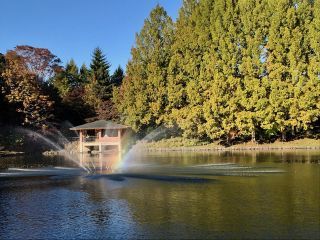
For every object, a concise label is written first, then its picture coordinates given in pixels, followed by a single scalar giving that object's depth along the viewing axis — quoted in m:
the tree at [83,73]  58.80
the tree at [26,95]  38.90
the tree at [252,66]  33.51
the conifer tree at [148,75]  40.65
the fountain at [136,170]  18.06
